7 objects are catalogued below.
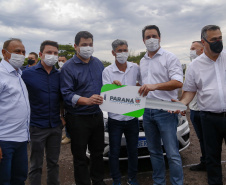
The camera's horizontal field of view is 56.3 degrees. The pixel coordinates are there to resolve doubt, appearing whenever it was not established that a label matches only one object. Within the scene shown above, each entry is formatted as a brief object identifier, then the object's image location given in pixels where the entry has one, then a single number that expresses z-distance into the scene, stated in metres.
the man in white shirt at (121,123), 2.97
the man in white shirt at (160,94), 2.56
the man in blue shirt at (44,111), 2.69
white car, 3.32
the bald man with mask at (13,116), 2.23
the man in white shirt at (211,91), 2.41
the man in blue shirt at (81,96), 2.79
